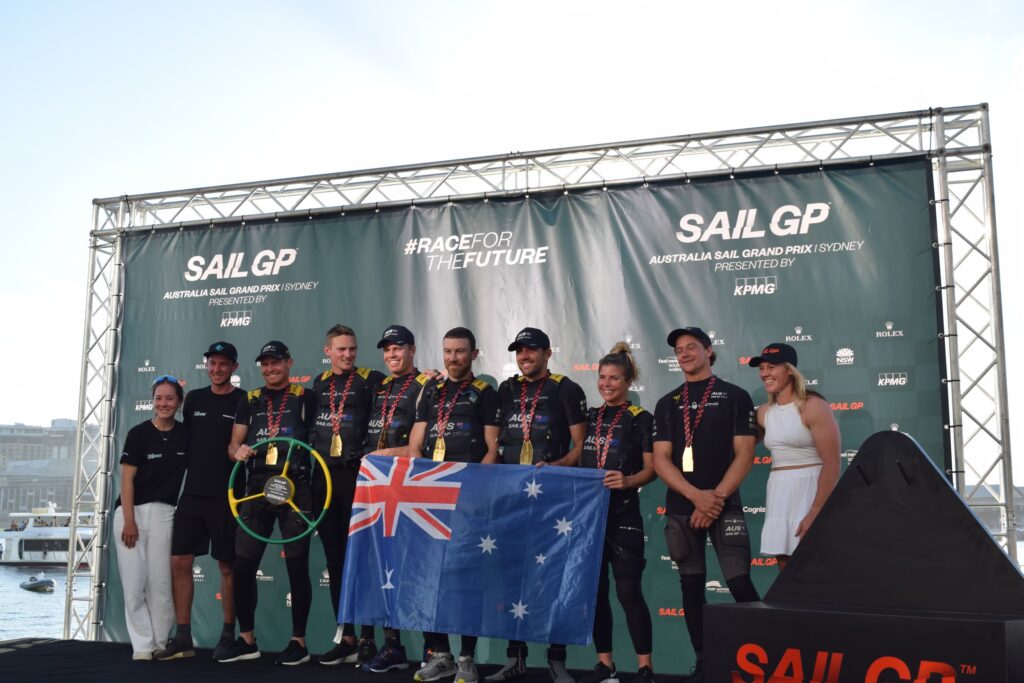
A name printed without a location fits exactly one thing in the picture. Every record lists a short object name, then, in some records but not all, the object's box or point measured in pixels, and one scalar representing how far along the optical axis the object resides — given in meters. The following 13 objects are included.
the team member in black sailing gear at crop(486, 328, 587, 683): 5.06
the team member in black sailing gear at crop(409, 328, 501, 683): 5.22
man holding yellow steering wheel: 5.62
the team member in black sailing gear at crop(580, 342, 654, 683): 4.72
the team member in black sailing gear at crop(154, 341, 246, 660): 5.89
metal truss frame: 5.58
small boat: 34.81
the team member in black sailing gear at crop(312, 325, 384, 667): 5.62
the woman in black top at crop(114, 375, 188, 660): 5.81
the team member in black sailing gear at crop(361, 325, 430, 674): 5.56
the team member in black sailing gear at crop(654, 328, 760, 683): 4.65
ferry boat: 45.75
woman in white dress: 4.70
